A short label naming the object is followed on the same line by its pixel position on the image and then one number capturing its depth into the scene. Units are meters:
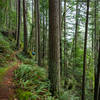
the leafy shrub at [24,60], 6.77
